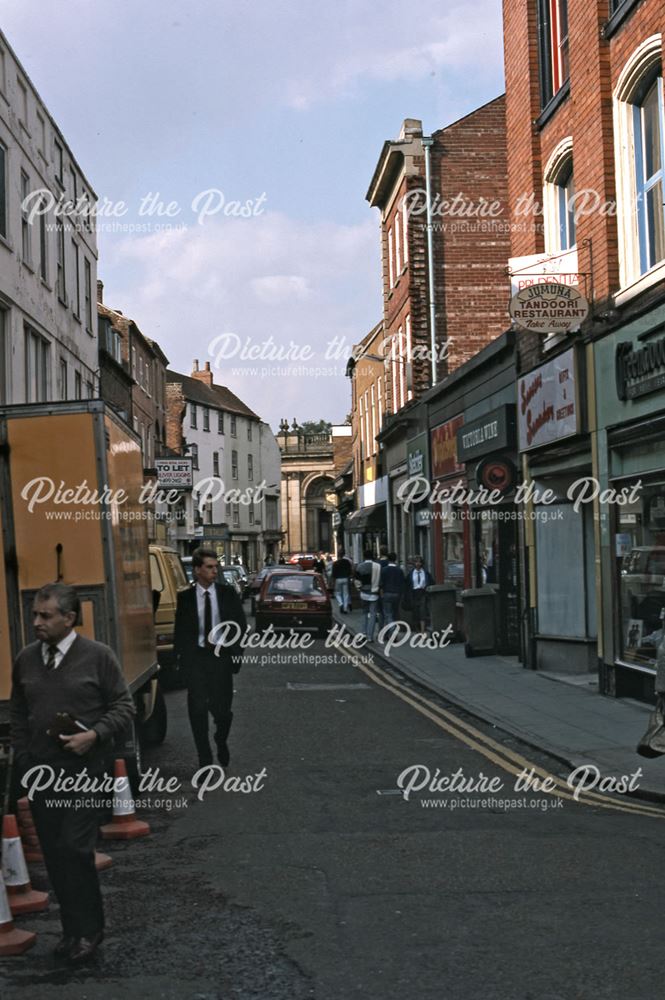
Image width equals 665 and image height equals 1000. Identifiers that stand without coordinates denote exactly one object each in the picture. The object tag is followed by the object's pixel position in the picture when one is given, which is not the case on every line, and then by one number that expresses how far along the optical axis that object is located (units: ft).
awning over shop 133.28
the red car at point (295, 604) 91.30
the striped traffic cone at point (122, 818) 26.07
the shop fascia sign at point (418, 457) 101.30
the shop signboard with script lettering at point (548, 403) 54.19
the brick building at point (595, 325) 46.78
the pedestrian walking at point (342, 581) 117.33
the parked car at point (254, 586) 129.18
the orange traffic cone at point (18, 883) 19.83
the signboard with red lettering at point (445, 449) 87.97
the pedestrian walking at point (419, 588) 87.97
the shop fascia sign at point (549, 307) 51.60
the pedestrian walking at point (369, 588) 80.02
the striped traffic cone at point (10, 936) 18.17
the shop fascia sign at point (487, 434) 67.46
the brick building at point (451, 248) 105.91
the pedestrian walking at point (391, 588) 80.89
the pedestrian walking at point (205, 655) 33.32
